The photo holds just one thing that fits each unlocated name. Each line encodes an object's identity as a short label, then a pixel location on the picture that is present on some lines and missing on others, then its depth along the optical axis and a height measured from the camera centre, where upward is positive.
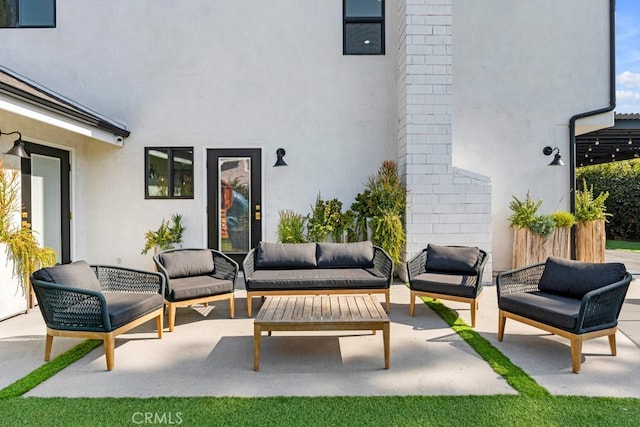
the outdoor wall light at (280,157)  6.76 +0.96
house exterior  6.85 +2.11
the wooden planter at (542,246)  6.64 -0.70
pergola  7.41 +1.54
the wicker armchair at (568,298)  3.11 -0.89
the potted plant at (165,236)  6.68 -0.49
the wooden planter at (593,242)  6.91 -0.66
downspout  6.92 +1.84
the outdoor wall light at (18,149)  4.57 +0.75
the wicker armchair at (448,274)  4.37 -0.88
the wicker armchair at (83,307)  3.20 -0.89
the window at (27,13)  6.83 +3.62
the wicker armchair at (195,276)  4.23 -0.88
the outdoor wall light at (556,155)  6.76 +0.99
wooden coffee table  3.10 -0.94
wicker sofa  4.63 -0.85
